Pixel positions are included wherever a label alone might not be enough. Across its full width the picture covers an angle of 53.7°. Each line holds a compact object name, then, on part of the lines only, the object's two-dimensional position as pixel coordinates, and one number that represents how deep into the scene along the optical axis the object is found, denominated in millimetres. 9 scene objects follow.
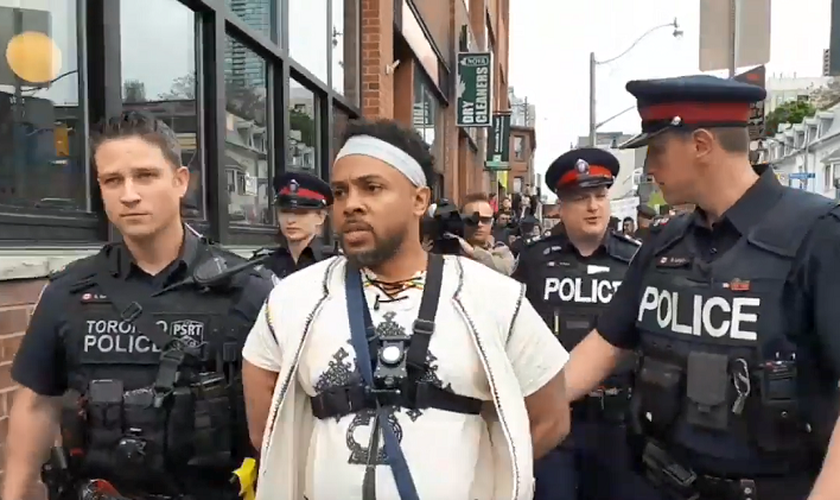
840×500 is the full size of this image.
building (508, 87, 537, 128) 82694
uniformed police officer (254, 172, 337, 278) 5480
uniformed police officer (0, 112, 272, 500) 2520
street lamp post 30647
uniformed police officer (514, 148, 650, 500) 4363
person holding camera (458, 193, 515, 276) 6353
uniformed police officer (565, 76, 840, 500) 2406
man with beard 2115
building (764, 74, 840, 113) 108244
